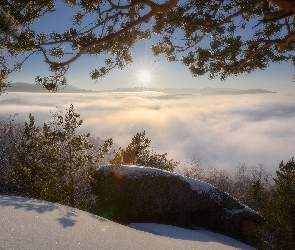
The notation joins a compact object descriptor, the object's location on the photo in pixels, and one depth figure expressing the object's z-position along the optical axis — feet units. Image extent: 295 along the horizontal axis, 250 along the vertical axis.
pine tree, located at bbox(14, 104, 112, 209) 30.35
